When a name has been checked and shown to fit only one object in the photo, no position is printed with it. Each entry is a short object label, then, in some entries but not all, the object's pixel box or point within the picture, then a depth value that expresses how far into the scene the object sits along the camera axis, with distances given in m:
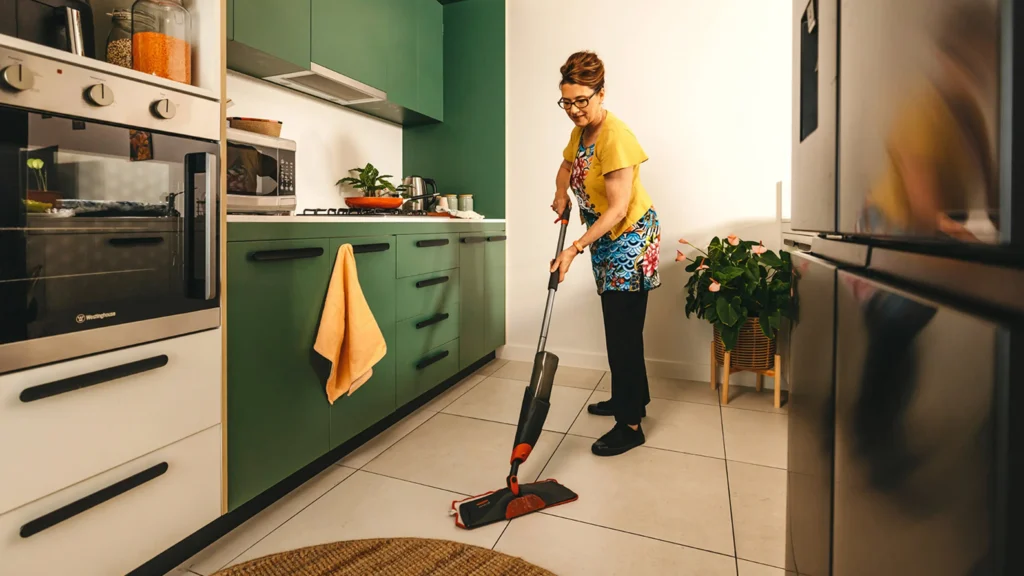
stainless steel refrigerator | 0.18
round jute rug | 1.36
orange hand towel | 1.81
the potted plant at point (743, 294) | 2.53
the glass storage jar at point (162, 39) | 1.31
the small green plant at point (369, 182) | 2.76
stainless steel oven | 1.03
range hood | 2.35
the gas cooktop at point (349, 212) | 2.21
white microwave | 1.81
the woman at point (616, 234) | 1.94
